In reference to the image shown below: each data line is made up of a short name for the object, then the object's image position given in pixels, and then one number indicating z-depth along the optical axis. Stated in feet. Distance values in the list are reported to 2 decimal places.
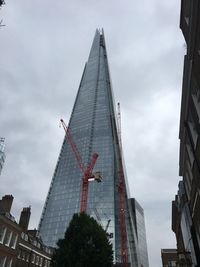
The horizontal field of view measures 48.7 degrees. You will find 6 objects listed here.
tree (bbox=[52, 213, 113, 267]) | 112.23
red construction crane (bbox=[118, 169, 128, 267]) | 288.23
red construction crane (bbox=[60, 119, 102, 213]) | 268.36
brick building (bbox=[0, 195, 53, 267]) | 115.66
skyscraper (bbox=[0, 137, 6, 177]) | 327.78
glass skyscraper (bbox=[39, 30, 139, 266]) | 417.68
